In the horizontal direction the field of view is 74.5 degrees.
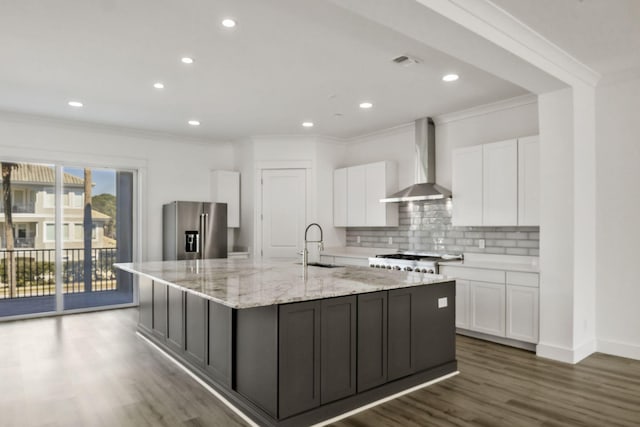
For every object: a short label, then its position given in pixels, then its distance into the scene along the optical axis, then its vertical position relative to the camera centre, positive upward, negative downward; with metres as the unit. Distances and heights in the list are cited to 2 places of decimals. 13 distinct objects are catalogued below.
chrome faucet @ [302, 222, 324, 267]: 3.92 -0.34
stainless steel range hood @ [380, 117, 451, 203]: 5.67 +0.80
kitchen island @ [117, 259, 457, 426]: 2.66 -0.86
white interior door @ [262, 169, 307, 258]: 6.88 +0.14
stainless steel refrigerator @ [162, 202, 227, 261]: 6.37 -0.18
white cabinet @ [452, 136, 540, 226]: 4.50 +0.40
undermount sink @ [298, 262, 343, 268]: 4.42 -0.50
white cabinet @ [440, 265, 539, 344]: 4.20 -0.88
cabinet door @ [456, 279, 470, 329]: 4.74 -0.97
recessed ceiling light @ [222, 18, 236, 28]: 3.02 +1.42
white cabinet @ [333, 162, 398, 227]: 6.21 +0.37
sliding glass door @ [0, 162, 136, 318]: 5.83 -0.28
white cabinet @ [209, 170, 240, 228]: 7.12 +0.47
